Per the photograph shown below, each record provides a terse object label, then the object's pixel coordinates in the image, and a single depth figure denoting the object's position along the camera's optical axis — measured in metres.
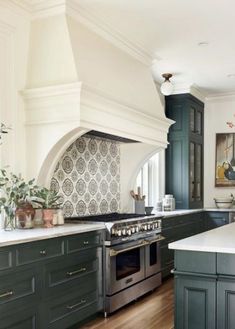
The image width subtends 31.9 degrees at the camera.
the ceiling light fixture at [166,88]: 5.55
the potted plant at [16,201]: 3.33
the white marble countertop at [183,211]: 5.61
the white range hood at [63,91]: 3.54
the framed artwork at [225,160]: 7.27
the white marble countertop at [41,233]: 2.78
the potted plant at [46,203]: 3.60
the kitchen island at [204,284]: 2.70
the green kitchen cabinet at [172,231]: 5.43
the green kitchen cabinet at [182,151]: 6.68
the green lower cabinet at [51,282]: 2.75
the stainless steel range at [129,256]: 3.89
